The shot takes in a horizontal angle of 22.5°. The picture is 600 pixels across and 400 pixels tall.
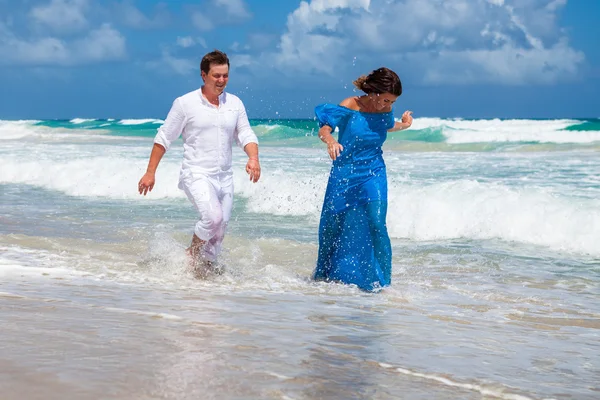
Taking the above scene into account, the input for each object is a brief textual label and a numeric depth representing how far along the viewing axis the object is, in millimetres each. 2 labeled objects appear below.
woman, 10794
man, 10930
